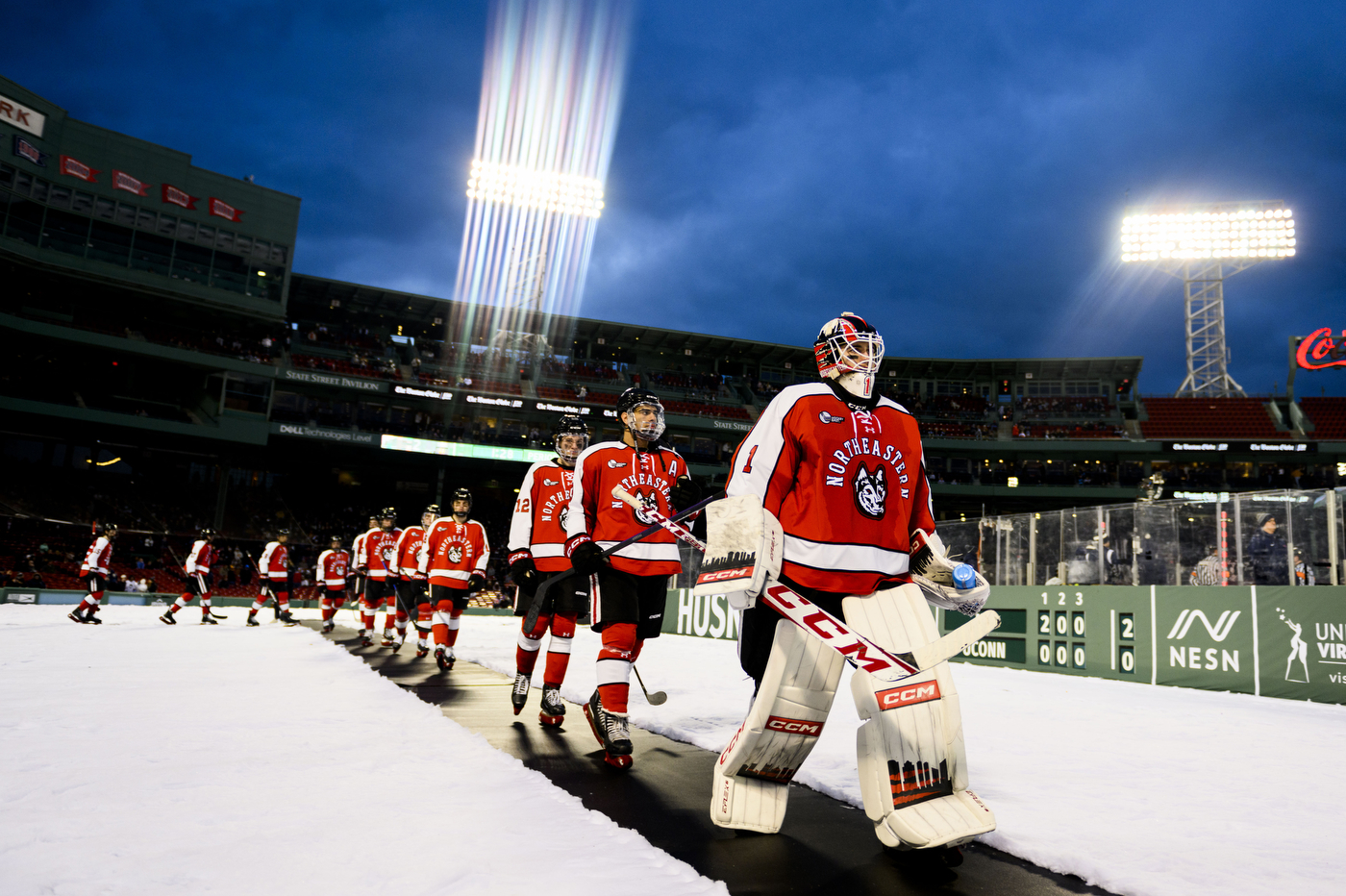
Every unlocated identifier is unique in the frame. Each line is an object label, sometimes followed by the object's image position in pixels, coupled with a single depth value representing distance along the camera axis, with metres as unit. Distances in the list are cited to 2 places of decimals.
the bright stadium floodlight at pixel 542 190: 40.66
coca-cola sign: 35.72
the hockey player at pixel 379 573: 11.97
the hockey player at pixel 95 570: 14.40
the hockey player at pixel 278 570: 16.55
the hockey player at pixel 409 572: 11.39
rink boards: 8.70
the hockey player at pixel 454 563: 9.27
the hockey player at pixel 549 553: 5.69
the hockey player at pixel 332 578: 14.20
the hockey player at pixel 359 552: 12.65
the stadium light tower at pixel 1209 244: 39.44
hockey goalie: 2.82
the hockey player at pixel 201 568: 16.16
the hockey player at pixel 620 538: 4.57
